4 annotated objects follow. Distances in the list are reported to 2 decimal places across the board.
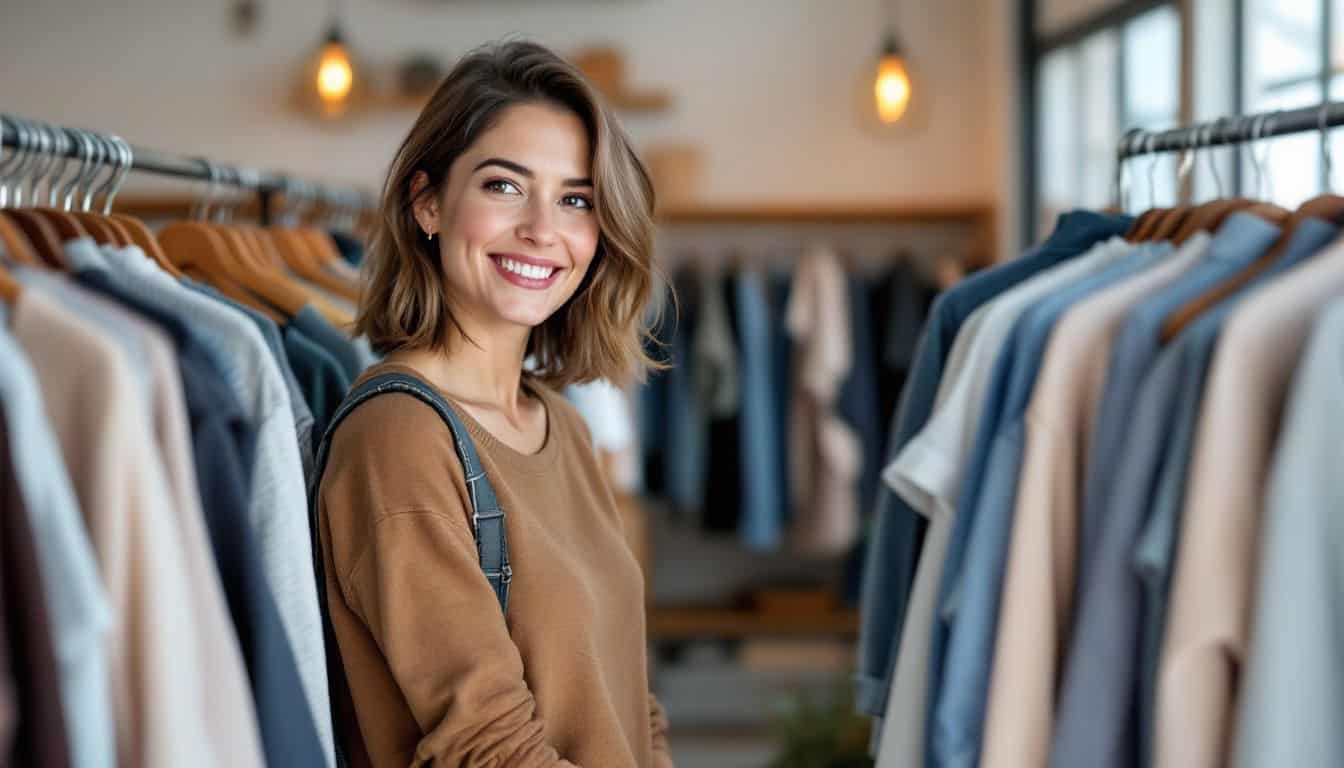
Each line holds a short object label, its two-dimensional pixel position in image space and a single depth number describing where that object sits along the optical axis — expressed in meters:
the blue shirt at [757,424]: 4.49
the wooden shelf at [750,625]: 4.88
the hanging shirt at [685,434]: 4.53
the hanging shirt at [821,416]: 4.43
